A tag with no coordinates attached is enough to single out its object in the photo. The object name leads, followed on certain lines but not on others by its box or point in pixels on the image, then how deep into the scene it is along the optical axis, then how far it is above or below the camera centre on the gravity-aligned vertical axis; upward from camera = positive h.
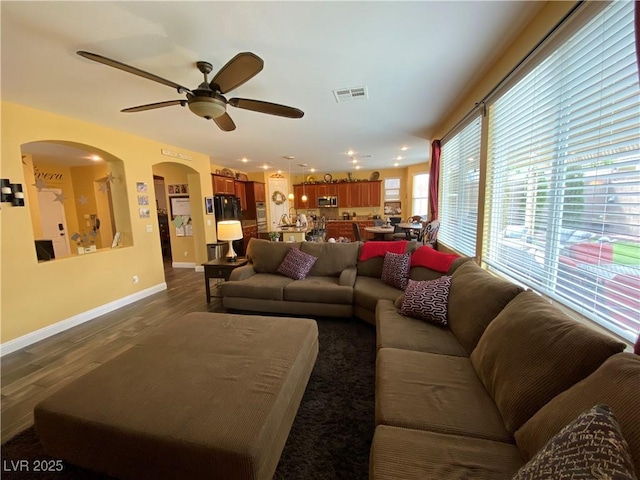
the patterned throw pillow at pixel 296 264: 3.61 -0.78
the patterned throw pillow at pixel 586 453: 0.61 -0.63
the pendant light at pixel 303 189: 7.96 +0.75
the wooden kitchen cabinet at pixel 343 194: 9.23 +0.52
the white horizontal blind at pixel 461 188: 3.00 +0.25
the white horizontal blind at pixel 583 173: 1.17 +0.17
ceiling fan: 1.64 +0.94
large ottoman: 1.12 -0.98
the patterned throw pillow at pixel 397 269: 3.05 -0.76
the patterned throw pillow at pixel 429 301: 2.15 -0.82
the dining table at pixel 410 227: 5.86 -0.48
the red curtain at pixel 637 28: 0.91 +0.62
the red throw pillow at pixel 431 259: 2.74 -0.60
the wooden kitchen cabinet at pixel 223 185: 6.52 +0.71
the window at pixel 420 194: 8.28 +0.40
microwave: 9.37 +0.29
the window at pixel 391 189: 9.05 +0.64
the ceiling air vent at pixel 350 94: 2.74 +1.26
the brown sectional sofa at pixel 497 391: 0.89 -0.90
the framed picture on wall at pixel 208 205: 5.85 +0.16
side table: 3.90 -0.88
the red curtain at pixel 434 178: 4.43 +0.51
